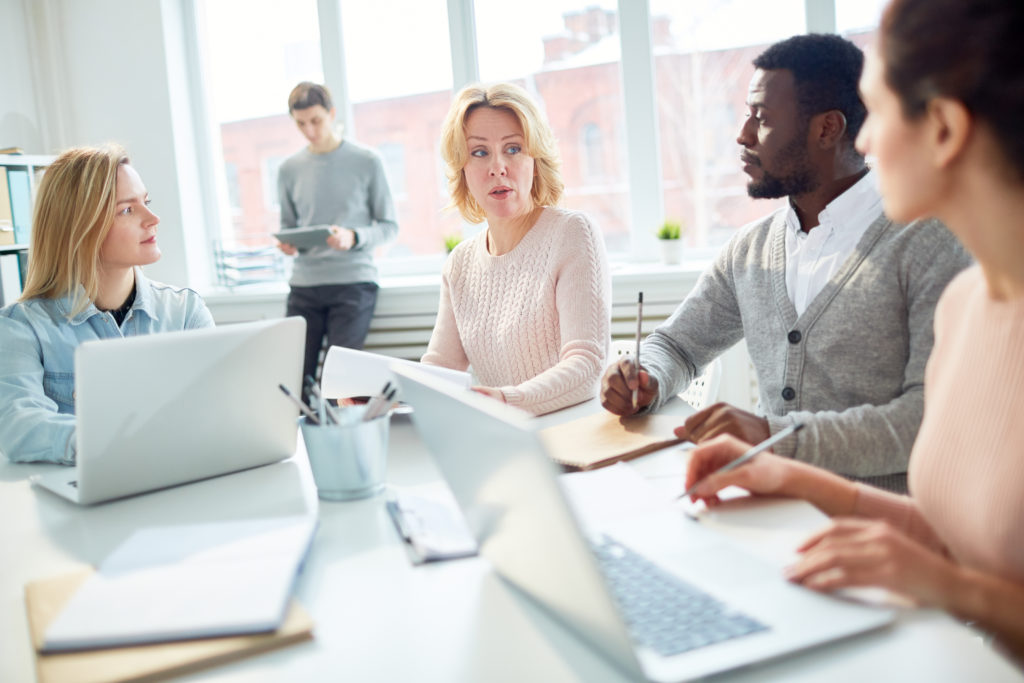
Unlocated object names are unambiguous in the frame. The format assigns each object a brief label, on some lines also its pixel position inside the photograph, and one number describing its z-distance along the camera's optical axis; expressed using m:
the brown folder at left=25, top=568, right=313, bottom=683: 0.73
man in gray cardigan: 1.32
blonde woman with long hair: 1.66
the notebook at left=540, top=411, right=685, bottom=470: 1.24
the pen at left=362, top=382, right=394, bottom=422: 1.19
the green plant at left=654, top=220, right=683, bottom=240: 3.53
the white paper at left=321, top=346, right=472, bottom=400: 1.40
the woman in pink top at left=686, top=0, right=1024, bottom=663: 0.76
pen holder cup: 1.15
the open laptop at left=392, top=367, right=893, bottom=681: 0.66
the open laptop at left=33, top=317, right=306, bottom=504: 1.12
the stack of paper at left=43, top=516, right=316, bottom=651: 0.77
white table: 0.68
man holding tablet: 3.64
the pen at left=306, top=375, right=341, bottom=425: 1.16
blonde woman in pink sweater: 1.88
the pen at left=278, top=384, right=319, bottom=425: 1.17
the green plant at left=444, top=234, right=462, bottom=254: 3.77
